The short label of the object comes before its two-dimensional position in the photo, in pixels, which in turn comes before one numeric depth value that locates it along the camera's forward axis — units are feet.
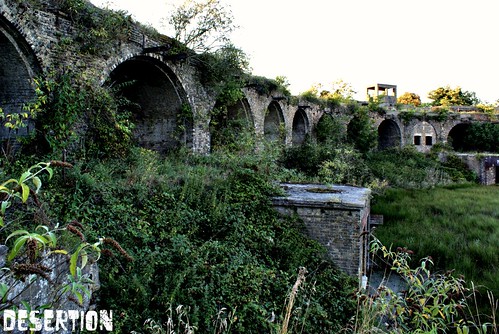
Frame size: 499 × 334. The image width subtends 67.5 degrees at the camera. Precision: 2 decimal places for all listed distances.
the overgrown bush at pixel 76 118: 23.63
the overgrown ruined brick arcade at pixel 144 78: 23.82
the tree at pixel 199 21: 38.78
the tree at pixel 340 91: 84.64
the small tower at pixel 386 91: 119.34
